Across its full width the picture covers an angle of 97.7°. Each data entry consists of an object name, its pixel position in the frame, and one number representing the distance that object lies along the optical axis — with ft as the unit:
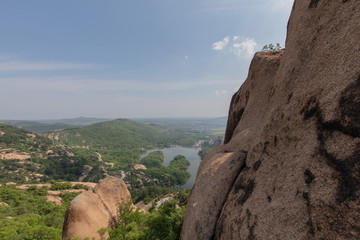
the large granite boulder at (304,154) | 11.22
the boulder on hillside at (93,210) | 45.80
